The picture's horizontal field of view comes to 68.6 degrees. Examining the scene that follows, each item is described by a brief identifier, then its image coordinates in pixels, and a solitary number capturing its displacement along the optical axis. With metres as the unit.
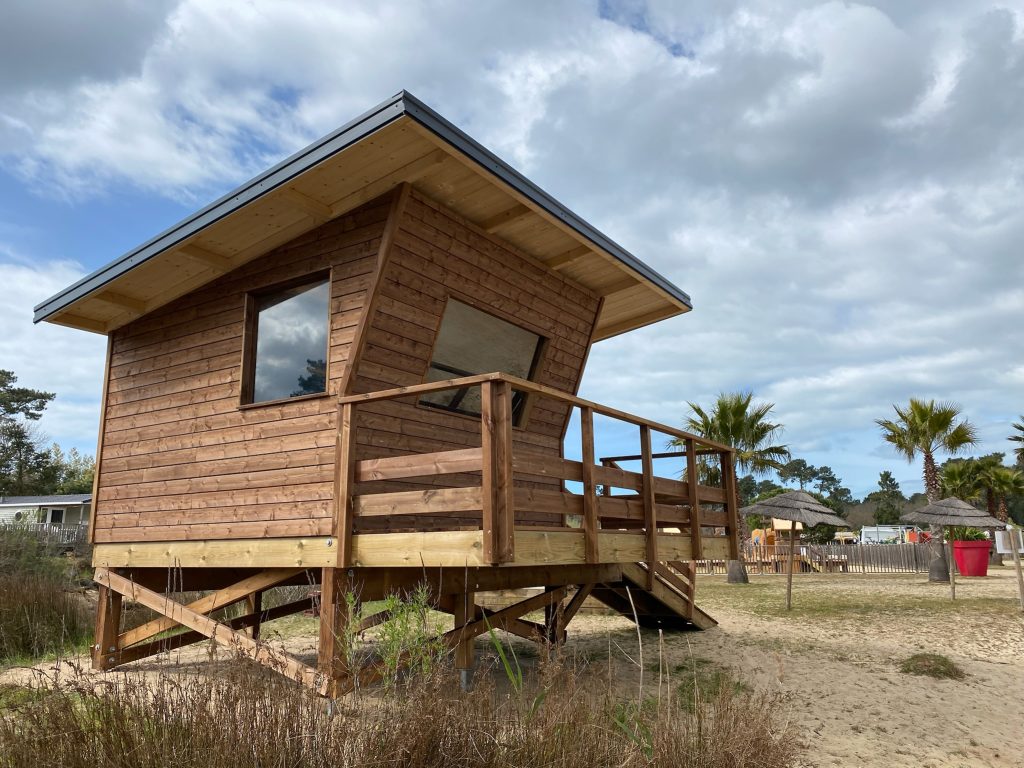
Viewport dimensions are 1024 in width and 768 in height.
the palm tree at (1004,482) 33.25
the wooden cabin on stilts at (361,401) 6.00
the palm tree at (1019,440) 39.25
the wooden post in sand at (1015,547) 13.41
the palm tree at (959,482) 32.97
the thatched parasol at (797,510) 15.25
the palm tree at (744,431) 22.97
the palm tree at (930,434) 23.36
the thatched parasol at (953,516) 16.67
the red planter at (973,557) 22.47
